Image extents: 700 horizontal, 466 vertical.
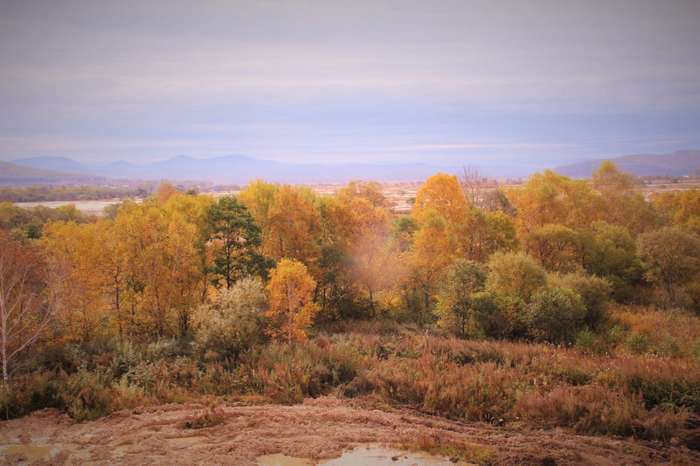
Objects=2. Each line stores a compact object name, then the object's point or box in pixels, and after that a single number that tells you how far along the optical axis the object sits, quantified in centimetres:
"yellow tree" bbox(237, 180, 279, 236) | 3778
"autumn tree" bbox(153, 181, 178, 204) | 6004
